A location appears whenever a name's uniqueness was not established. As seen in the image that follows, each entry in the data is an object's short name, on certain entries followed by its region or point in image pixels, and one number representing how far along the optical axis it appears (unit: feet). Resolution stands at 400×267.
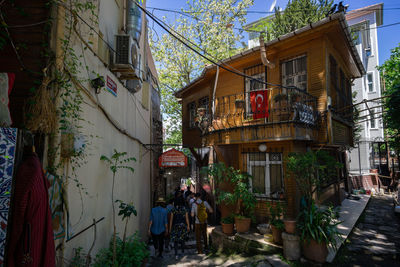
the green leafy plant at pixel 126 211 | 14.51
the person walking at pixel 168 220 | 24.63
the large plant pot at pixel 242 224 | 24.86
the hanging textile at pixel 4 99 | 7.78
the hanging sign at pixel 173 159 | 30.55
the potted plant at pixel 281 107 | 25.30
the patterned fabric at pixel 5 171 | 7.09
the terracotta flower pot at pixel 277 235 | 21.54
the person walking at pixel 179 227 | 24.09
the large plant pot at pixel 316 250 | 18.08
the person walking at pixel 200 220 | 24.38
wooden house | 24.84
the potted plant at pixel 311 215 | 18.11
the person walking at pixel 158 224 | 22.52
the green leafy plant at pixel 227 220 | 25.71
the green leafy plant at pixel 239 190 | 24.68
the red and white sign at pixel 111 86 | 17.36
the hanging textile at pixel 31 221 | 7.15
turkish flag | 25.03
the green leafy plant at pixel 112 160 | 15.55
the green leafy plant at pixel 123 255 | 14.08
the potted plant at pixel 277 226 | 21.53
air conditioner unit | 17.07
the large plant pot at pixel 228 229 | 25.32
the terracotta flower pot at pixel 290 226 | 19.45
